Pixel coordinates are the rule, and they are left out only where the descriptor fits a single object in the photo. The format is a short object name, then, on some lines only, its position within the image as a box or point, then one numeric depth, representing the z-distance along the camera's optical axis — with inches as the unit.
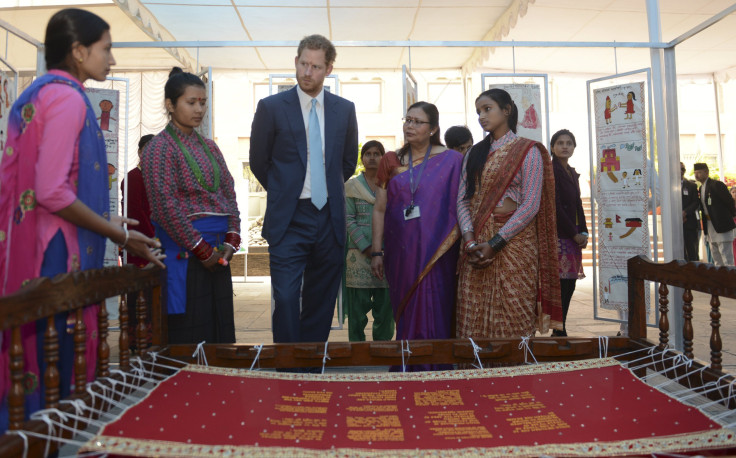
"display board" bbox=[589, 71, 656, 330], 147.2
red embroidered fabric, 46.2
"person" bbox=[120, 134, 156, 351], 142.3
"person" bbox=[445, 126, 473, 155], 143.8
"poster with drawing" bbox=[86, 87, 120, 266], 142.2
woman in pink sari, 54.0
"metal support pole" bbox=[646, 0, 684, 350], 132.8
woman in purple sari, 106.3
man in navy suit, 95.5
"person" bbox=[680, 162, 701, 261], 295.7
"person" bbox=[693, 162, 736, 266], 287.1
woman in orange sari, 98.9
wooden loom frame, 41.8
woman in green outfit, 141.3
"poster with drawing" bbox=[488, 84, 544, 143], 166.6
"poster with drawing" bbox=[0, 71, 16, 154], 108.7
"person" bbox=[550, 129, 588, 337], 145.7
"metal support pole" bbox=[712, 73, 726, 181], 401.4
